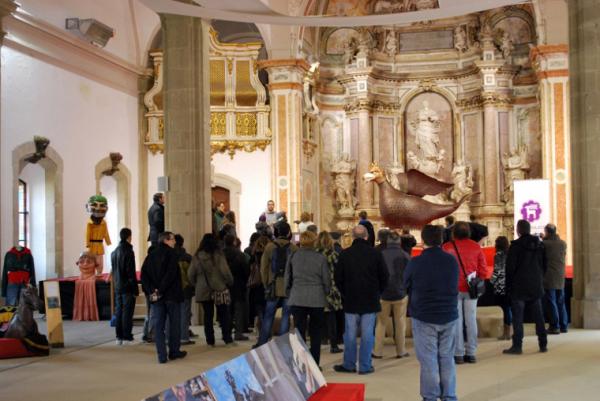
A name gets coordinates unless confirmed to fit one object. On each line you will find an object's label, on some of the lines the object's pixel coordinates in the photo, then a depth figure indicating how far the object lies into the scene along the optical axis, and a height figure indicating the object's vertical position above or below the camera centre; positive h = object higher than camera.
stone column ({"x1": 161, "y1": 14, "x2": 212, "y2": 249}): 12.62 +1.49
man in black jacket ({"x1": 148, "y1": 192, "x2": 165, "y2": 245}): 12.91 +0.16
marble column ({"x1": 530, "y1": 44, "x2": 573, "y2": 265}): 19.23 +2.17
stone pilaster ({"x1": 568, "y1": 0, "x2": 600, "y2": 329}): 11.64 +0.87
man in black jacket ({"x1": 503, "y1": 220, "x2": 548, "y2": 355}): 9.22 -0.62
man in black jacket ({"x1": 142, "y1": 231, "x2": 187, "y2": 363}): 8.95 -0.64
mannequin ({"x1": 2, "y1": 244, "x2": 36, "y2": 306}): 13.29 -0.76
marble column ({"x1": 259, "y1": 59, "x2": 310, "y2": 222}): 19.92 +2.15
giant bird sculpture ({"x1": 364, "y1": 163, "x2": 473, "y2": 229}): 15.90 +0.35
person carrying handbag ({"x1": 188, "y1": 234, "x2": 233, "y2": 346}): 9.94 -0.60
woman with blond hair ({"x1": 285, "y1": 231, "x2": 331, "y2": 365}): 8.11 -0.62
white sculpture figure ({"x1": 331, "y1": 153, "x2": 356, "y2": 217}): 22.08 +1.02
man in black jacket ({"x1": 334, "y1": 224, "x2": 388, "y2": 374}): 8.07 -0.62
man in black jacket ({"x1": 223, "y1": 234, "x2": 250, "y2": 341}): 10.51 -0.67
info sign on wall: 16.20 +0.35
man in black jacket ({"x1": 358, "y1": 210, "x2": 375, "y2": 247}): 11.58 -0.09
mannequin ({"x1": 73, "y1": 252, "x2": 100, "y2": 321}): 13.62 -1.21
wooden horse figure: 9.66 -1.05
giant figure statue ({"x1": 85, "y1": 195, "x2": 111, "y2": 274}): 15.17 -0.02
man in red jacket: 8.56 -0.55
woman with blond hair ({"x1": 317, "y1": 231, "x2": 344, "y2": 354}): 8.55 -0.41
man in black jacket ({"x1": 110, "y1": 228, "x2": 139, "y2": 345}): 10.55 -0.74
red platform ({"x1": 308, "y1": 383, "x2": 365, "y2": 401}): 5.72 -1.22
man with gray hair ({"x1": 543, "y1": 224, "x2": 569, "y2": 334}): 10.88 -0.70
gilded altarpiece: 21.64 +3.14
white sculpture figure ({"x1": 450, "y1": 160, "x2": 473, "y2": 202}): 21.84 +1.05
